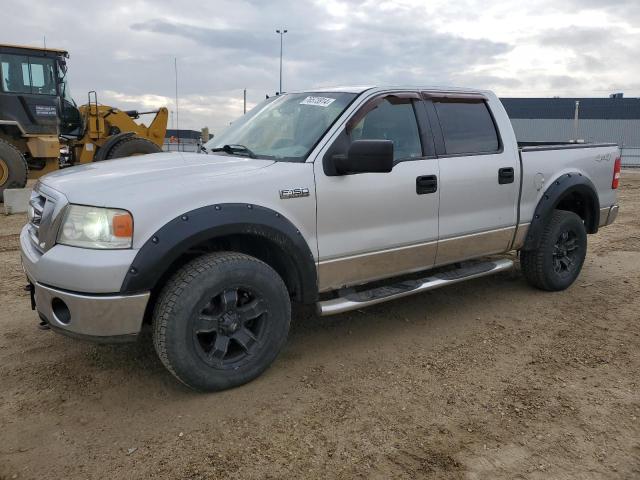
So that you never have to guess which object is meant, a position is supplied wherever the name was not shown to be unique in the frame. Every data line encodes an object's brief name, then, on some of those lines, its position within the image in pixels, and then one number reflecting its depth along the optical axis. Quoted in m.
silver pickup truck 2.90
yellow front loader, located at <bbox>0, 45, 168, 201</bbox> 11.19
